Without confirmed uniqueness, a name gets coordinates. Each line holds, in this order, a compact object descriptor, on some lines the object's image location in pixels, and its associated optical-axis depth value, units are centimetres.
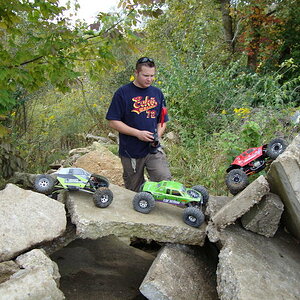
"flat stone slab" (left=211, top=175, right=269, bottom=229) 282
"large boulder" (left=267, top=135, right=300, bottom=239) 263
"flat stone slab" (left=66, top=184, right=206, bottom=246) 294
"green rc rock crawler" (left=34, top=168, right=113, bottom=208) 324
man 383
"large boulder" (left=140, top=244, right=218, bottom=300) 266
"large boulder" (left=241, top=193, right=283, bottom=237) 292
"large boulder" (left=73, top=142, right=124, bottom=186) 587
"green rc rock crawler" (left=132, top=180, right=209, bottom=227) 322
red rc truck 326
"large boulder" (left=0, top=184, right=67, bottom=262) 265
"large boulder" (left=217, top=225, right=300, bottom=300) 239
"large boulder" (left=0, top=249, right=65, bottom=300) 213
